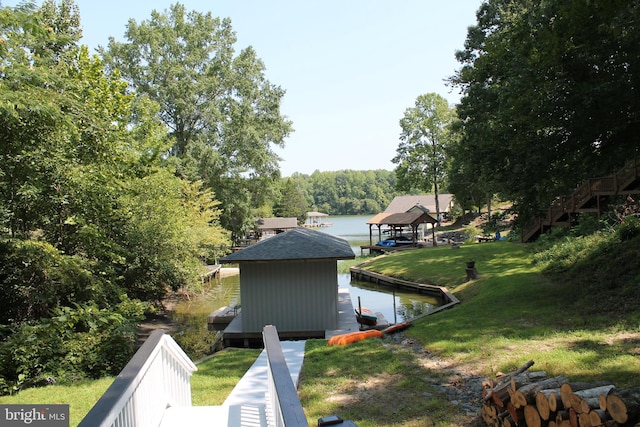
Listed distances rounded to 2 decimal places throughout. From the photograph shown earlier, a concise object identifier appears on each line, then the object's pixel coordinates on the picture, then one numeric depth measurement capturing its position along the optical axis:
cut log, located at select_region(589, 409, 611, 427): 3.96
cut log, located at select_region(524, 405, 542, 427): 4.54
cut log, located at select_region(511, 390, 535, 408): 4.67
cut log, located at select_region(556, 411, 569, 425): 4.28
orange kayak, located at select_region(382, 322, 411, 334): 11.30
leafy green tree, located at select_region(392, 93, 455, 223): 48.91
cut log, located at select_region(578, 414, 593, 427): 4.02
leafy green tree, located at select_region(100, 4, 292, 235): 32.94
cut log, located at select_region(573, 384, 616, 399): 4.14
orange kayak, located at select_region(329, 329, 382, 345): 10.31
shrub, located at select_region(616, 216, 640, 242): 13.61
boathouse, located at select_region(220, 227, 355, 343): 13.20
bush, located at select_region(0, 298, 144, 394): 8.85
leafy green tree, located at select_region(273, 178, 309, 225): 82.62
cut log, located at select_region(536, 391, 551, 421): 4.42
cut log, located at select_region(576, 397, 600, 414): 4.05
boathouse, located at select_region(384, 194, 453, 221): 58.01
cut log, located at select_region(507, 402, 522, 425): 4.78
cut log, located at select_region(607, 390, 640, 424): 3.85
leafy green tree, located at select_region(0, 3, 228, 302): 8.86
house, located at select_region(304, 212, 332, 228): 94.82
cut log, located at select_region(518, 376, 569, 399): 4.69
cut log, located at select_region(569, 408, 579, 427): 4.16
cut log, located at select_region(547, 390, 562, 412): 4.33
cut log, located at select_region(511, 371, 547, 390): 4.97
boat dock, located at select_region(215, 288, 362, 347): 13.05
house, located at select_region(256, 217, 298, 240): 58.34
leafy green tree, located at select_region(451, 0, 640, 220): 9.01
